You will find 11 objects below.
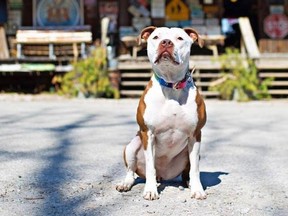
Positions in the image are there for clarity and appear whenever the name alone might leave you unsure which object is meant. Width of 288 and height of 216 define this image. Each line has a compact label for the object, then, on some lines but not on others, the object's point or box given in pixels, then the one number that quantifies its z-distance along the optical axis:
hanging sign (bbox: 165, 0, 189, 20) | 15.70
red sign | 15.75
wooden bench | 14.80
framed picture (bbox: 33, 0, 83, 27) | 15.68
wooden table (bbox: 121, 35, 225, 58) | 13.99
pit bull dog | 3.44
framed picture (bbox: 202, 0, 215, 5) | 15.77
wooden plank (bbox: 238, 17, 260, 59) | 12.07
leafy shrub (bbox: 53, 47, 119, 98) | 11.77
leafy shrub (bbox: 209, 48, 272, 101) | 11.48
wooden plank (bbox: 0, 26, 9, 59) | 14.91
